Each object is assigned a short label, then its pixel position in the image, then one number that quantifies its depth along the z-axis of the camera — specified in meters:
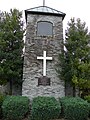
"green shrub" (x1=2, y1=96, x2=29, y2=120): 9.16
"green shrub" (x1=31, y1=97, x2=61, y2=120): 9.03
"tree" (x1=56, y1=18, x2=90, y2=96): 11.19
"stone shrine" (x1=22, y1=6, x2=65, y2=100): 11.70
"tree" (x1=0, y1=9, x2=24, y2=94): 11.55
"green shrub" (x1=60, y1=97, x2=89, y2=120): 9.05
